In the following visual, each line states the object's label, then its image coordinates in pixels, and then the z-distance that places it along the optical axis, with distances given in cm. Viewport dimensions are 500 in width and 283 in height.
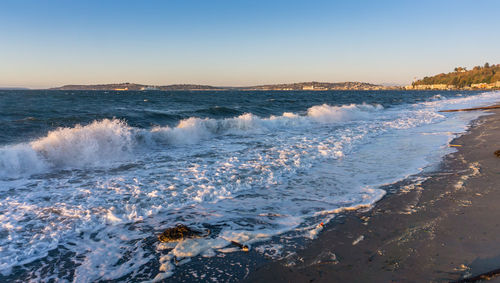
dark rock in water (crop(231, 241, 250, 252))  357
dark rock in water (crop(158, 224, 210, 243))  380
